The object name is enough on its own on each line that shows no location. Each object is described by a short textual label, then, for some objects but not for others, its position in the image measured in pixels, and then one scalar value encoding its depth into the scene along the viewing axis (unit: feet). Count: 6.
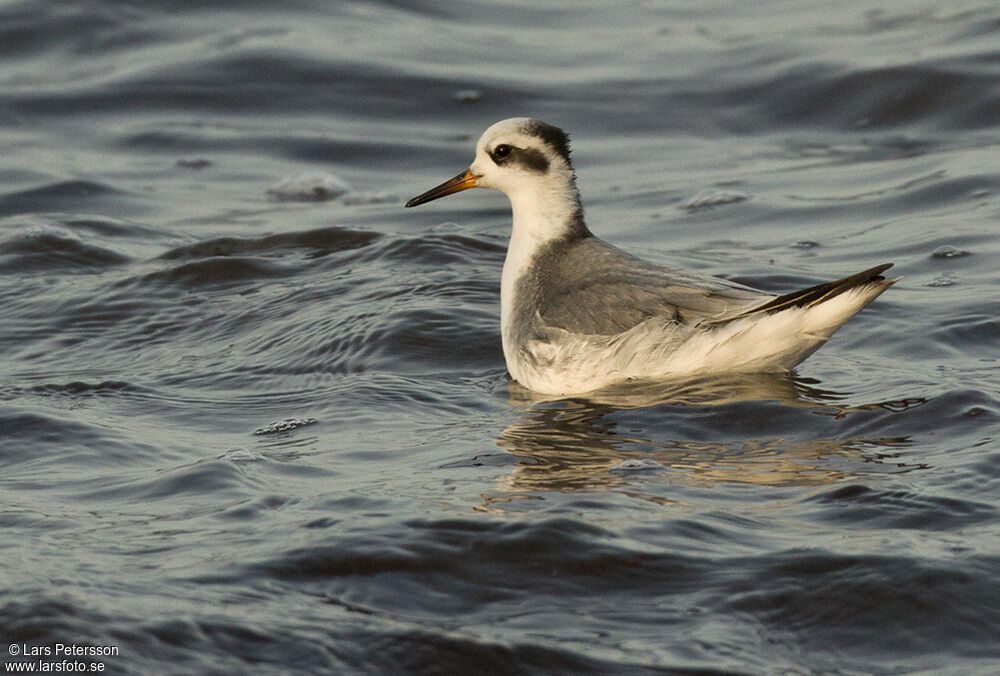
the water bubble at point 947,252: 53.25
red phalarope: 39.58
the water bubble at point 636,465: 35.14
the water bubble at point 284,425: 39.50
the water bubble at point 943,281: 50.06
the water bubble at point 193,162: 72.43
